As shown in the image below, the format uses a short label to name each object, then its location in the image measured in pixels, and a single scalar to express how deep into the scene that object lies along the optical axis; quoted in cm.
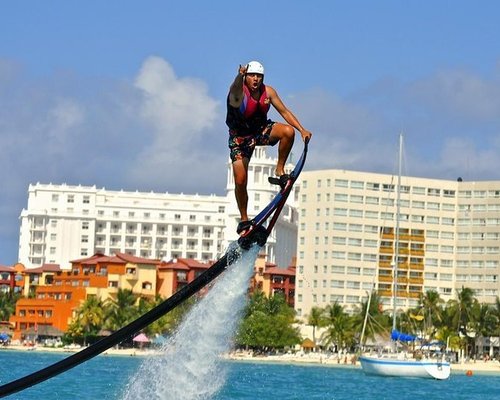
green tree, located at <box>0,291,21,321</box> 19462
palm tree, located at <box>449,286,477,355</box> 17075
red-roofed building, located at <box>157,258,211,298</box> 18550
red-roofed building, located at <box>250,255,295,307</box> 19112
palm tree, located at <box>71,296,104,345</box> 17125
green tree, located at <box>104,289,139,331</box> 17062
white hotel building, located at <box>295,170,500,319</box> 19750
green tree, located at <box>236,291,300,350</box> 15319
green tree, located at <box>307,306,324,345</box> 17825
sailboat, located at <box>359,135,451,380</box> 11850
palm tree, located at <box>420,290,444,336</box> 17125
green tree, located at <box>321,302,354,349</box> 17088
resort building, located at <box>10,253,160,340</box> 18212
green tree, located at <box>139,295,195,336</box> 15225
